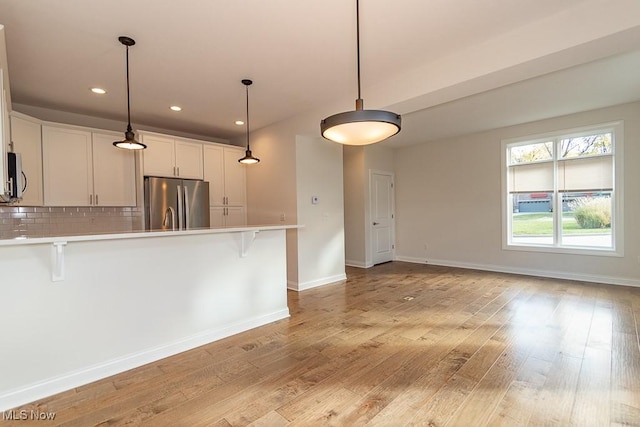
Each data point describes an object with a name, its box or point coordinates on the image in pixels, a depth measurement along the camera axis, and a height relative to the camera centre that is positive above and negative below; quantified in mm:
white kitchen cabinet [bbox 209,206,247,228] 5176 -87
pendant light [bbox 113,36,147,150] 2630 +726
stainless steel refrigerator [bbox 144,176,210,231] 4480 +129
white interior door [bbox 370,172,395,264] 6812 -220
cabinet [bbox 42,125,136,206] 3924 +600
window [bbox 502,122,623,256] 4805 +225
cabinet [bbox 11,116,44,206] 3551 +748
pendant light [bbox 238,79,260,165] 3490 +732
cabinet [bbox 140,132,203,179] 4500 +844
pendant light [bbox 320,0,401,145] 1815 +514
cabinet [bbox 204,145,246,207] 5164 +615
